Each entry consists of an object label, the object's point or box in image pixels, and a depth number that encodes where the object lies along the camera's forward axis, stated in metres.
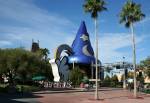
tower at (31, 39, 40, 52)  60.45
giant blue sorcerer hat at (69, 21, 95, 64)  56.62
